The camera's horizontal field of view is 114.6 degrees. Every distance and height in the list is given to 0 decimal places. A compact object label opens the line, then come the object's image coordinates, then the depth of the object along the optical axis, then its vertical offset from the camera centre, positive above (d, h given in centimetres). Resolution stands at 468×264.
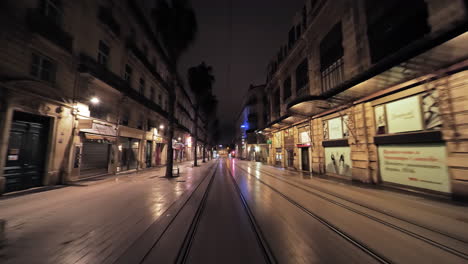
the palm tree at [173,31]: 1079 +875
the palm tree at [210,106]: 2878 +831
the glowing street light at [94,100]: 973 +320
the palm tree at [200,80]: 2184 +1005
